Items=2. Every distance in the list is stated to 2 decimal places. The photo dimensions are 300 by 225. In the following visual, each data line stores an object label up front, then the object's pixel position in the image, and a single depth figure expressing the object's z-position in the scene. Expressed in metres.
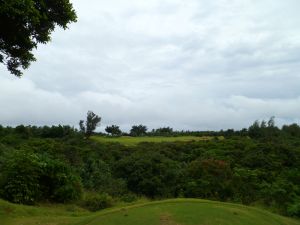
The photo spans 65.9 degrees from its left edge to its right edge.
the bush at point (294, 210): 9.37
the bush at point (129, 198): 10.73
